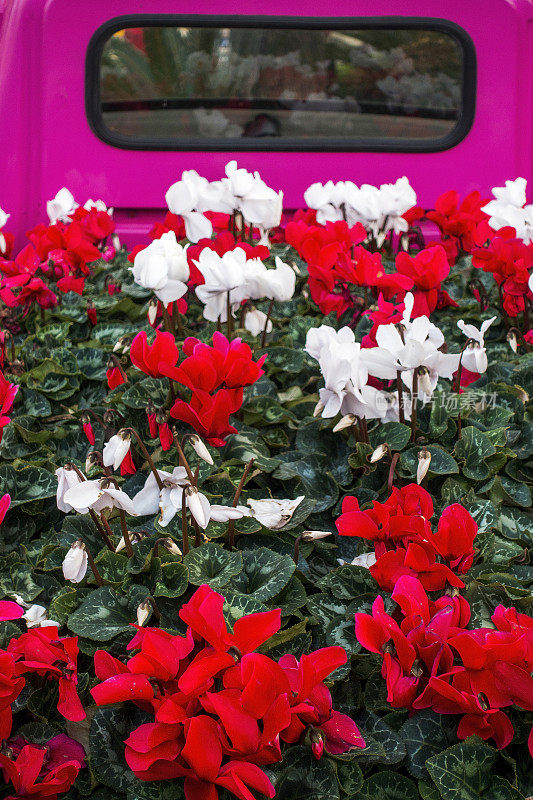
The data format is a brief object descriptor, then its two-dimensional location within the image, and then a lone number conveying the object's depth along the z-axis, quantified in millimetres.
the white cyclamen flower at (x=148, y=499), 1306
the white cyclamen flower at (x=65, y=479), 1233
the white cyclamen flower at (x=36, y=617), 1181
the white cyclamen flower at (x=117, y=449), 1338
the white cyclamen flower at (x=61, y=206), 2824
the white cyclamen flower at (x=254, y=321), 2018
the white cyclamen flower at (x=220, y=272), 1701
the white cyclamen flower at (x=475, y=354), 1619
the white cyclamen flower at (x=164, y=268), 1691
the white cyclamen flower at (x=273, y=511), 1361
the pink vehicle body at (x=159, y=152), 2986
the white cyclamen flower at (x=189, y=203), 2086
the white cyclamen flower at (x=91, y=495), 1149
